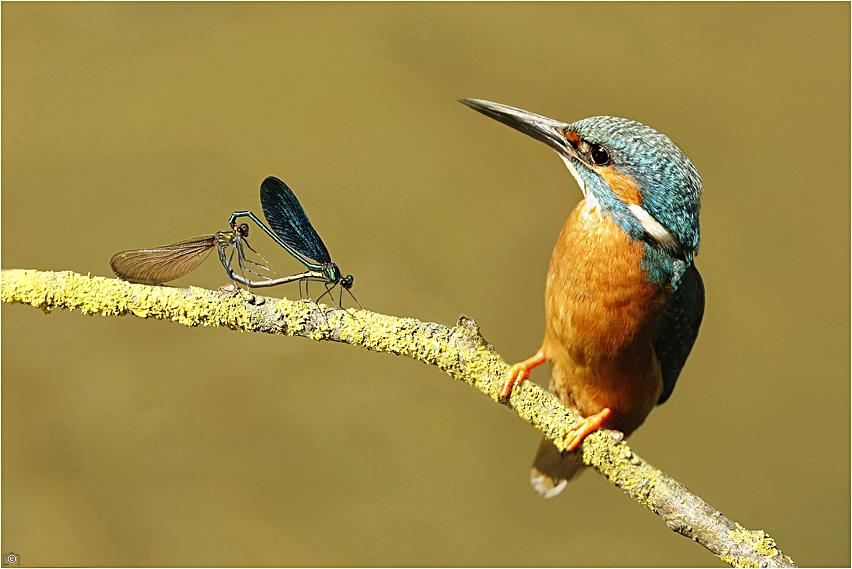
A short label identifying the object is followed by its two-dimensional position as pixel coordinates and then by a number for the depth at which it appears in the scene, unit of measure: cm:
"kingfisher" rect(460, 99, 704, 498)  431
